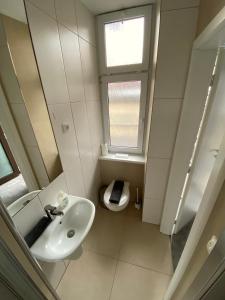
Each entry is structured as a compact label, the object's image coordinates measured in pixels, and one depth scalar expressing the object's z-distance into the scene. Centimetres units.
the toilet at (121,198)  173
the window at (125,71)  149
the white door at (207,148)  100
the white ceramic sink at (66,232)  92
